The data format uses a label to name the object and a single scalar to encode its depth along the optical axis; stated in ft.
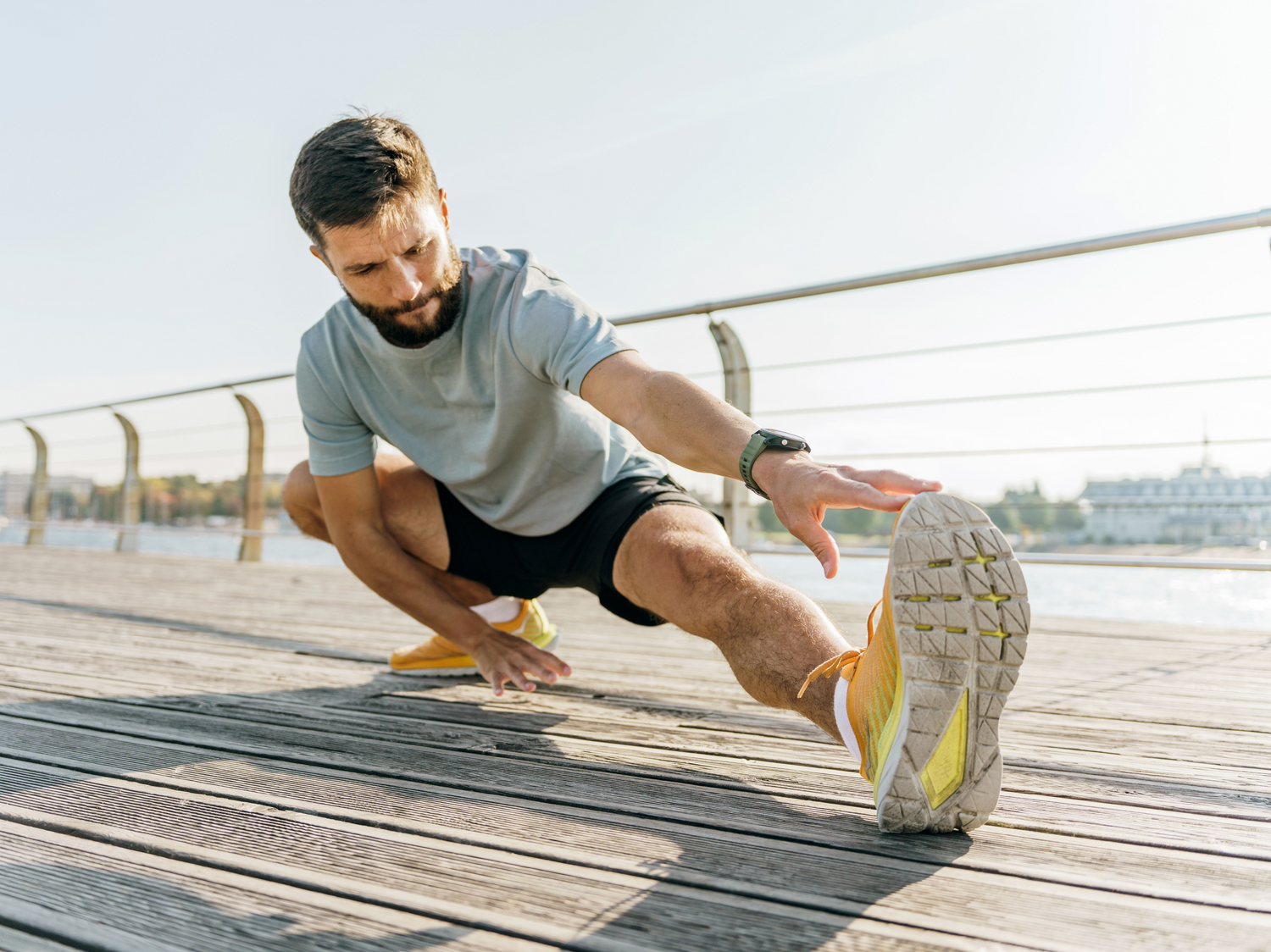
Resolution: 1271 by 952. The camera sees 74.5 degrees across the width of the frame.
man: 2.49
